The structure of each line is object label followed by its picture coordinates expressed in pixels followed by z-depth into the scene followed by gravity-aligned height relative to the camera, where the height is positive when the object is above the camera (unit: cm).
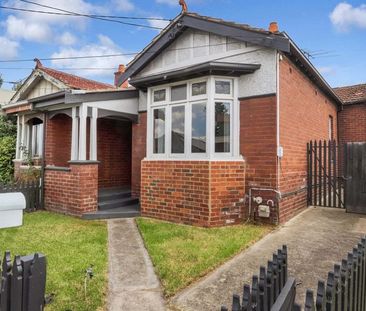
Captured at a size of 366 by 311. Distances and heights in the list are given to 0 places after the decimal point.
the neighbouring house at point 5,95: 2483 +579
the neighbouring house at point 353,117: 1416 +229
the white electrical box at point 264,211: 707 -114
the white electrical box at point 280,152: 714 +27
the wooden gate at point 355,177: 845 -39
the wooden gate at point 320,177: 918 -44
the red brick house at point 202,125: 721 +104
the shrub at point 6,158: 1278 +17
